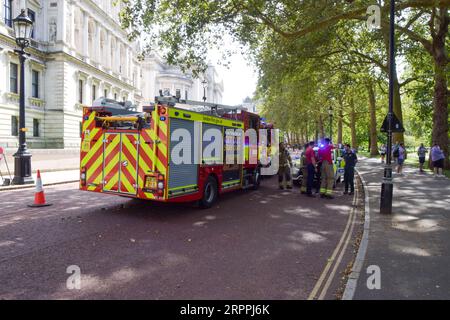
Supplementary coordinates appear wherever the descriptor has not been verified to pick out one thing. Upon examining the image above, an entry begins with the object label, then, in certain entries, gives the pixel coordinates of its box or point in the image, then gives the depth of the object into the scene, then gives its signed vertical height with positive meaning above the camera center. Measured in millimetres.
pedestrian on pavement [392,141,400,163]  18766 +191
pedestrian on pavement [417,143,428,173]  18789 -29
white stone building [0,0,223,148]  27902 +8585
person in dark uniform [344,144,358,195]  12106 -465
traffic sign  9164 +770
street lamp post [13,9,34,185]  13273 +963
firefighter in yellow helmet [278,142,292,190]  13578 -654
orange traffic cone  9297 -1264
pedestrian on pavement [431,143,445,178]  17406 -332
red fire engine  7711 -35
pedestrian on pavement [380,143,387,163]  28197 +28
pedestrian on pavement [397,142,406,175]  18219 -251
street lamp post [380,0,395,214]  8828 -206
